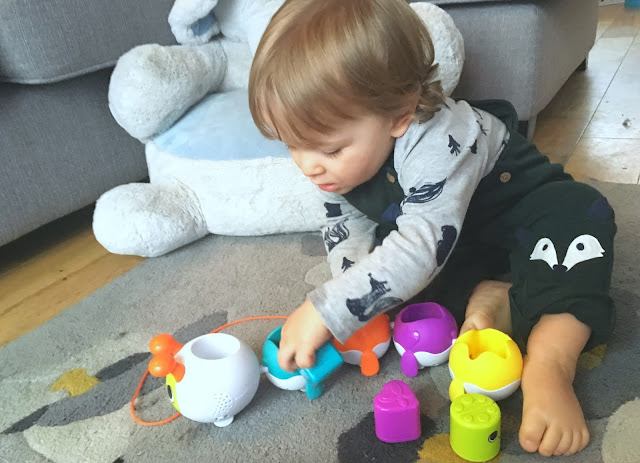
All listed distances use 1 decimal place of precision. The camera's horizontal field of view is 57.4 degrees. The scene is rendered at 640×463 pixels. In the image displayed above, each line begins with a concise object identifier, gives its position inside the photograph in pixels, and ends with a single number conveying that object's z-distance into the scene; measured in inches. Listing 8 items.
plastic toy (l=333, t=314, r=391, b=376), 25.9
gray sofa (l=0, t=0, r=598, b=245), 39.9
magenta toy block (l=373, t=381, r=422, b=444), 21.8
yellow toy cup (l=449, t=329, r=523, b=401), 22.6
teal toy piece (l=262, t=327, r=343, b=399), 24.2
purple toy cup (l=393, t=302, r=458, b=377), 25.3
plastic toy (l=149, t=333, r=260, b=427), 22.7
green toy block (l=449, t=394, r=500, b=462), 20.5
